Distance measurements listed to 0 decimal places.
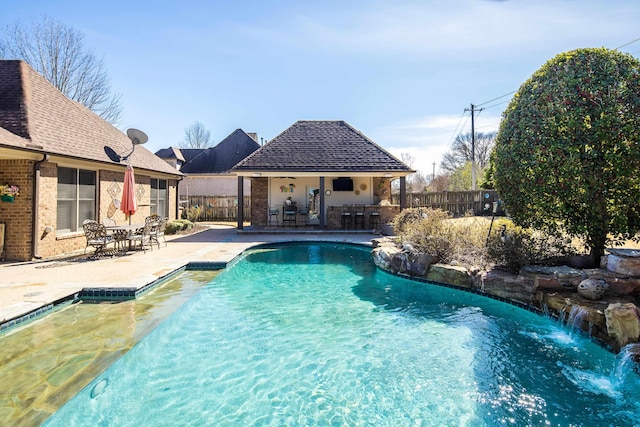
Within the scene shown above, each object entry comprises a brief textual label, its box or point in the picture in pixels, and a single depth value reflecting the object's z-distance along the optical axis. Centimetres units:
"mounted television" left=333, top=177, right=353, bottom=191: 1731
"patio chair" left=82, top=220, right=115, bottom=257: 882
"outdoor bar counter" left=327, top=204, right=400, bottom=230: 1525
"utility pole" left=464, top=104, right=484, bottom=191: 2800
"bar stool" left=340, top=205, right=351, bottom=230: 1553
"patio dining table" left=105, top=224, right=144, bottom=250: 945
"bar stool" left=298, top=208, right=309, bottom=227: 1752
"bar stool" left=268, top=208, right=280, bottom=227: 1725
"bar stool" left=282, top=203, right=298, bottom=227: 1701
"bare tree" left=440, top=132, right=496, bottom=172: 3791
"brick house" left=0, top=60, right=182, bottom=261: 840
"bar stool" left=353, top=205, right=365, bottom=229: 1559
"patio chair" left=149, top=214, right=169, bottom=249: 1070
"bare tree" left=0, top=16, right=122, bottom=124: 1947
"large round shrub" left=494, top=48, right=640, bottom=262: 543
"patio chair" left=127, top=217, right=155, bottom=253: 985
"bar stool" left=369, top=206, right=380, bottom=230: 1545
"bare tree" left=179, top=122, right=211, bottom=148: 4547
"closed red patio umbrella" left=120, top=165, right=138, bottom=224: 1047
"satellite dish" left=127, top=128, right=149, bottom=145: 1326
